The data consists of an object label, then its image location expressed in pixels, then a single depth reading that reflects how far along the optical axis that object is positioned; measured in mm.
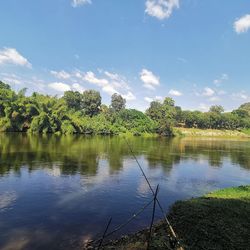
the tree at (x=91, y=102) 99572
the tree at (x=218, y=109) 128047
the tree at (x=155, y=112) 100377
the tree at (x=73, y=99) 98149
